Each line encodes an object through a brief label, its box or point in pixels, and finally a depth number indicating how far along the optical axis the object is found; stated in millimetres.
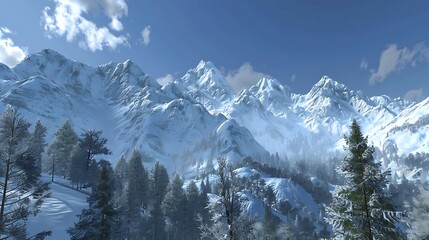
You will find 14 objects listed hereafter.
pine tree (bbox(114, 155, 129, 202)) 82188
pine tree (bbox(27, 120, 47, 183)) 18922
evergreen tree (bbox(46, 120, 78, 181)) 67250
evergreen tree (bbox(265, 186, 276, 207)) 111325
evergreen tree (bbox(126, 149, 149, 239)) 61494
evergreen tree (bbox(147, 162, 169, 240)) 61875
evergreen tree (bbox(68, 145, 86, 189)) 66381
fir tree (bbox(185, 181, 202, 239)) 69938
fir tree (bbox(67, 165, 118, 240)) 27891
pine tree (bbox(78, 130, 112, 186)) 56719
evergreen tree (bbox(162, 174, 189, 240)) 67375
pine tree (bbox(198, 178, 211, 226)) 74044
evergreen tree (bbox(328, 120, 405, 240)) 15828
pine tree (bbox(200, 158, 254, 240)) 19578
